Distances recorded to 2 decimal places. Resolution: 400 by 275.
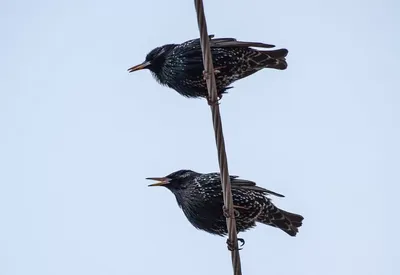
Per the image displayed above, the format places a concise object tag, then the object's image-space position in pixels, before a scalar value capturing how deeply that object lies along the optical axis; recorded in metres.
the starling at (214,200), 13.81
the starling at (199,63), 14.05
